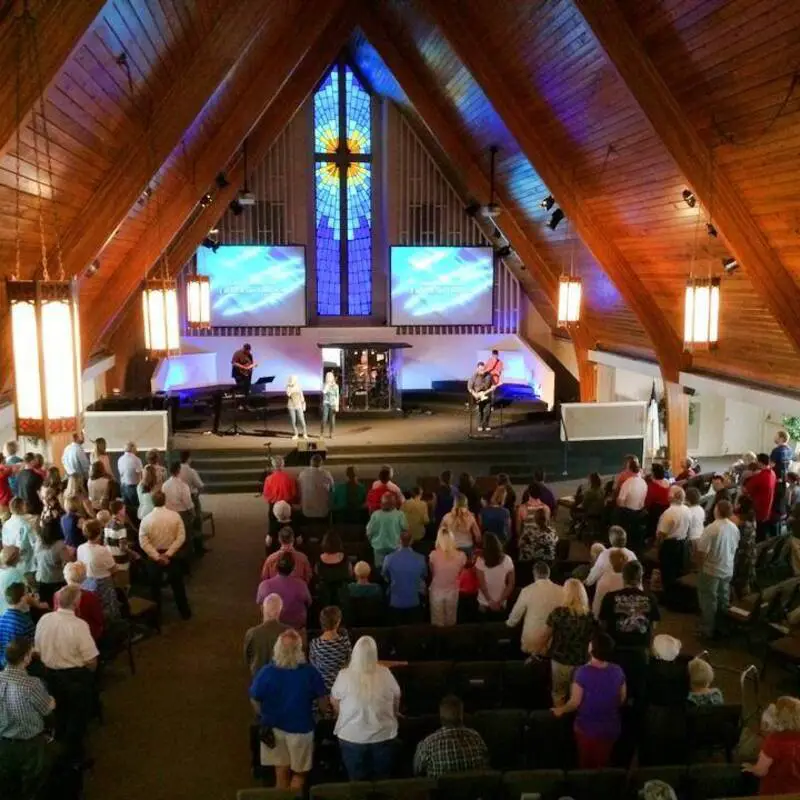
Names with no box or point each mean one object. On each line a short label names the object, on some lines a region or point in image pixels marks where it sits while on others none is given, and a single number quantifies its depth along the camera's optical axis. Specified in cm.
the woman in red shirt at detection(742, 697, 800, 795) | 448
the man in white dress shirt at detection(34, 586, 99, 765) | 573
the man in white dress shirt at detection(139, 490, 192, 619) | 809
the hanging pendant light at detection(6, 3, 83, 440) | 523
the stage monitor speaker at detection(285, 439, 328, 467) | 1401
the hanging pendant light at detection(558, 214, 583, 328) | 1189
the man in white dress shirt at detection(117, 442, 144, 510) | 1028
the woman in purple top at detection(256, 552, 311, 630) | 650
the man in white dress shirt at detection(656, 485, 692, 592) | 864
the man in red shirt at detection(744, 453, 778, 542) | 969
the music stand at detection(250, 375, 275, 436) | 1588
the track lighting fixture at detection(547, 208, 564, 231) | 1257
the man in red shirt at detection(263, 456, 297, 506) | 1003
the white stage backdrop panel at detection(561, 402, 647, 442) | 1416
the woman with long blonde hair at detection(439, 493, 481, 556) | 795
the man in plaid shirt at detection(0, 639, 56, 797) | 489
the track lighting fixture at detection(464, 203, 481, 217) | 1456
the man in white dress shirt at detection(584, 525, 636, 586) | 671
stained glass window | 1903
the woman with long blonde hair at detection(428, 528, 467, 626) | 686
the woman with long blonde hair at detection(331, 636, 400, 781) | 481
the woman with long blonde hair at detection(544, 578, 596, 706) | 568
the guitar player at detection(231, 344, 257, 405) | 1625
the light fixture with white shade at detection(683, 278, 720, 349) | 882
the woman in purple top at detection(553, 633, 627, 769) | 511
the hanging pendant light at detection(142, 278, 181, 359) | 1017
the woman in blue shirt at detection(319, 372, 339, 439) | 1501
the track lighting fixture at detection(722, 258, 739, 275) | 934
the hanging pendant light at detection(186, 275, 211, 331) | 1247
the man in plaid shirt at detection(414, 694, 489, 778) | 454
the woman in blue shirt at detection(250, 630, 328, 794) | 496
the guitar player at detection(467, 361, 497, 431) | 1525
